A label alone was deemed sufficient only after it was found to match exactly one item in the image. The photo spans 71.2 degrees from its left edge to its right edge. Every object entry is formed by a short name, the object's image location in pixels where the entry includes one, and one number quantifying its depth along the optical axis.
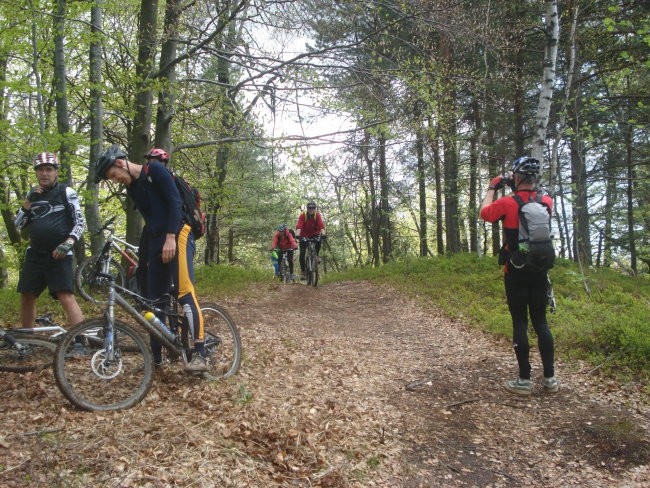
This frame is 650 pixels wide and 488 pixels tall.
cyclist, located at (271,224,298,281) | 14.75
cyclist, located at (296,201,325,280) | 12.83
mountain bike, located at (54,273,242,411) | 3.47
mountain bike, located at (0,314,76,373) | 4.38
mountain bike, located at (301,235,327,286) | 12.83
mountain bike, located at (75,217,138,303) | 5.79
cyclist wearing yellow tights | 4.05
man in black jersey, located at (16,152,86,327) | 4.81
